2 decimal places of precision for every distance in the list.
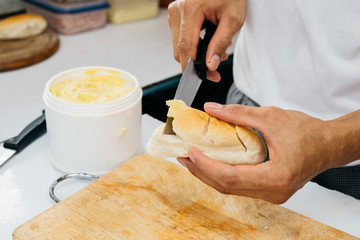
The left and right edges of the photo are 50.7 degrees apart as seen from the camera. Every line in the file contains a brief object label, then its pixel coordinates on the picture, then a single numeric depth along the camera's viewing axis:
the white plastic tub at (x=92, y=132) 0.95
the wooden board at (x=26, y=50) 1.62
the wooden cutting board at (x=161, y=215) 0.83
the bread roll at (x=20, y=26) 1.76
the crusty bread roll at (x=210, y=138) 0.84
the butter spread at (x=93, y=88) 1.02
